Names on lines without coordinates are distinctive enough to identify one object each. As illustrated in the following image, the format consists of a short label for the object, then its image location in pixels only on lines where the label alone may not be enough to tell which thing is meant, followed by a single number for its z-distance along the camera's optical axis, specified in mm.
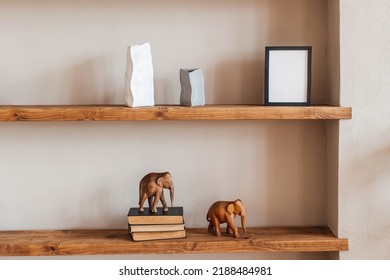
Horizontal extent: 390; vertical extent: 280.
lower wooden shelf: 1816
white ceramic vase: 1809
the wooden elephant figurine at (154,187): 1856
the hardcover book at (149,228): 1839
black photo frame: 1855
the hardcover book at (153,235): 1840
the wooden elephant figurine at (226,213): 1864
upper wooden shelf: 1766
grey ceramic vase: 1817
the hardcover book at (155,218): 1840
